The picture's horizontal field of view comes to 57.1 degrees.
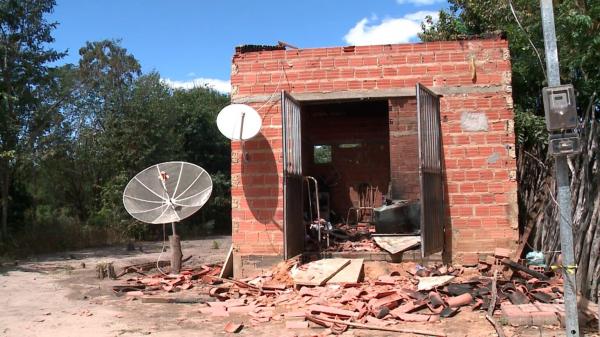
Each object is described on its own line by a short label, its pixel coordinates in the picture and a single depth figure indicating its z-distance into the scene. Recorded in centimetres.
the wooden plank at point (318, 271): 868
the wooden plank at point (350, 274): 873
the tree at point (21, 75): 1764
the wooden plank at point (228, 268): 990
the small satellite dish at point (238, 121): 917
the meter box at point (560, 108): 504
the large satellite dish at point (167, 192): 1124
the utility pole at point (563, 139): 504
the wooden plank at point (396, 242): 924
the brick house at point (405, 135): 916
